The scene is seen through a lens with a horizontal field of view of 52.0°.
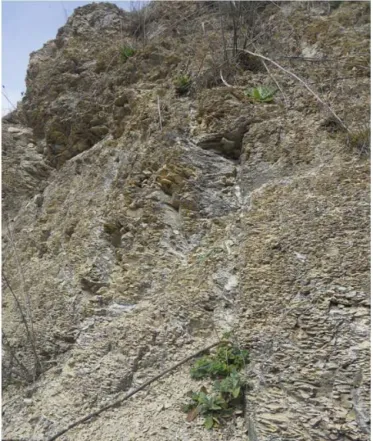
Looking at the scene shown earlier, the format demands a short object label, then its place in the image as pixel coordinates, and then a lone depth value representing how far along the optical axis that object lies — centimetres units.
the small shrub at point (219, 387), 201
